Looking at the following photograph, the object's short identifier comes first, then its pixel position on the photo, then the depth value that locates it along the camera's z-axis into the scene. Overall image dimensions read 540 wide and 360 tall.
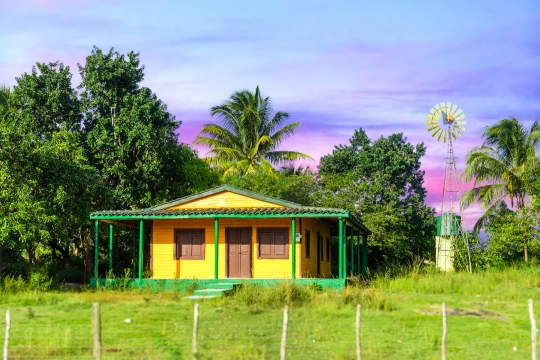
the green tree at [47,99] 35.38
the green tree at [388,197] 41.09
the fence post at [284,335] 12.40
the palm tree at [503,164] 39.00
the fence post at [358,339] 12.91
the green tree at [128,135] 34.81
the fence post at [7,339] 12.66
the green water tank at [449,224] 36.06
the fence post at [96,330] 11.38
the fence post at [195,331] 12.11
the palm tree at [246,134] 44.59
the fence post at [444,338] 12.96
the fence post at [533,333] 13.09
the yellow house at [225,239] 27.13
